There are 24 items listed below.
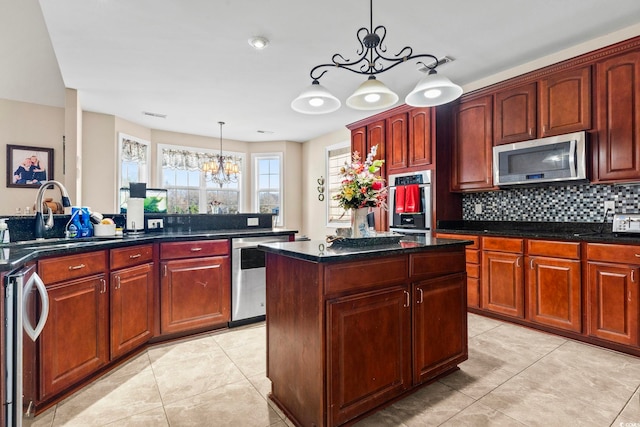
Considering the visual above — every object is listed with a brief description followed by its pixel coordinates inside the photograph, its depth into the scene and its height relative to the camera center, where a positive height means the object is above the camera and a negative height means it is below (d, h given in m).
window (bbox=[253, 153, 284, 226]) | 7.09 +0.68
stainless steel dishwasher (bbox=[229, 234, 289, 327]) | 3.16 -0.67
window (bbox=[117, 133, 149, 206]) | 5.34 +0.97
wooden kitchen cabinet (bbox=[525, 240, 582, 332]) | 2.75 -0.63
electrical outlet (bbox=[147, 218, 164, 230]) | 3.25 -0.09
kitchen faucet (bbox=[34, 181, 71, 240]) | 2.30 -0.03
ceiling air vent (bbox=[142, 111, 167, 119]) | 5.00 +1.62
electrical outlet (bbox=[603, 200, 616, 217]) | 2.95 +0.06
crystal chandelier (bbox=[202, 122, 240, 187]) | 5.68 +0.82
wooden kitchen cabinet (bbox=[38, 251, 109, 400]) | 1.86 -0.68
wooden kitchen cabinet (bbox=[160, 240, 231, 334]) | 2.81 -0.65
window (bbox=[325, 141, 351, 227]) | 5.96 +0.75
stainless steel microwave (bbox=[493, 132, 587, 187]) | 2.86 +0.52
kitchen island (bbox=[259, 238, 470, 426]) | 1.55 -0.60
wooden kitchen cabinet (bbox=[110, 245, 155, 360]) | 2.34 -0.65
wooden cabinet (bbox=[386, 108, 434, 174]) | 3.92 +0.97
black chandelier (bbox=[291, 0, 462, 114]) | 1.88 +0.77
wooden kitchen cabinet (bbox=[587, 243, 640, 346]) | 2.45 -0.63
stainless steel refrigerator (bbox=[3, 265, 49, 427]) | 1.27 -0.52
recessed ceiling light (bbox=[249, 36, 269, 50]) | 2.85 +1.57
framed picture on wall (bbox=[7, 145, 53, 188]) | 4.33 +0.68
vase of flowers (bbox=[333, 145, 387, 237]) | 2.02 +0.15
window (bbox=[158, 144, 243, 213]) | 6.22 +0.62
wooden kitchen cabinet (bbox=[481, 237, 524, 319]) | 3.12 -0.63
